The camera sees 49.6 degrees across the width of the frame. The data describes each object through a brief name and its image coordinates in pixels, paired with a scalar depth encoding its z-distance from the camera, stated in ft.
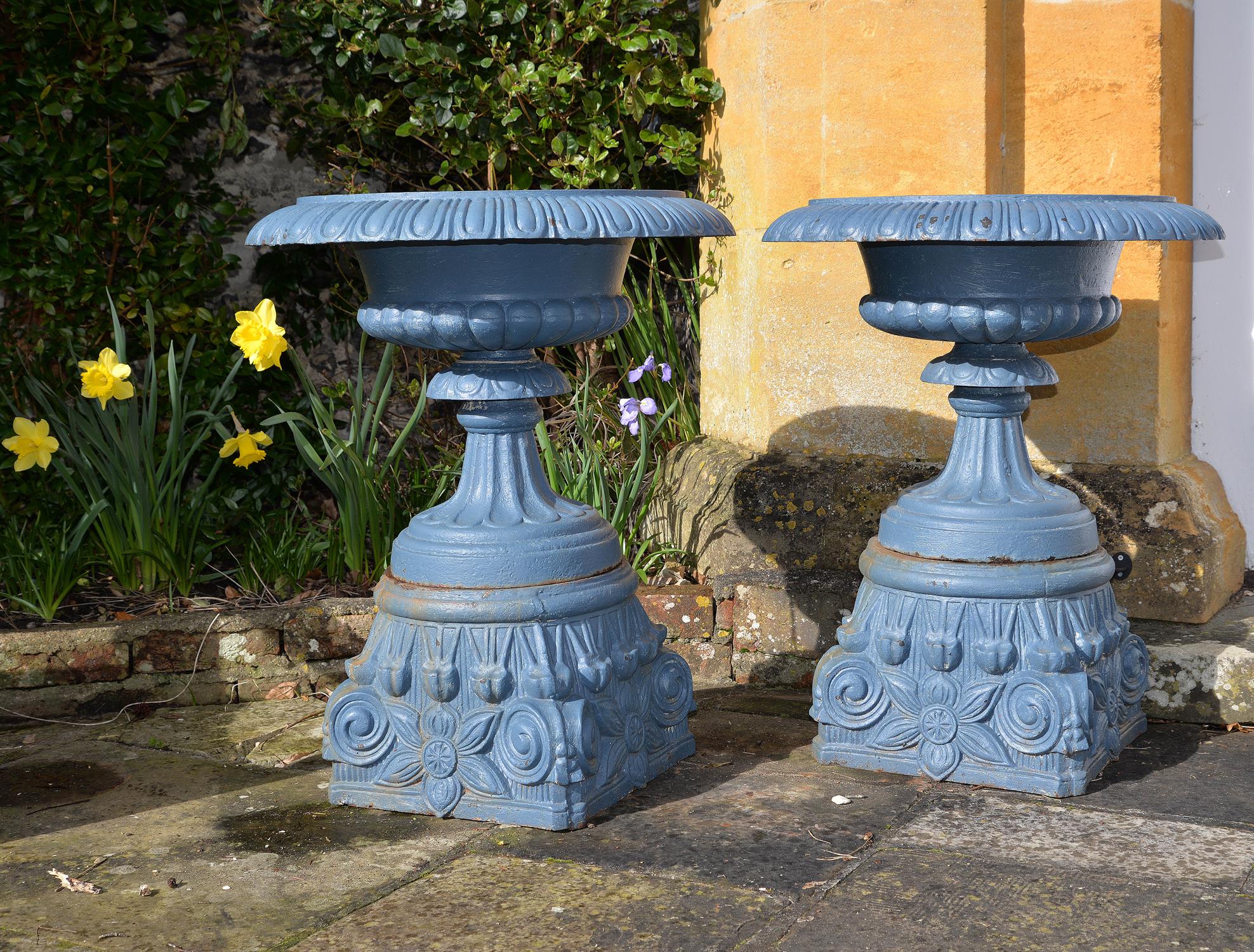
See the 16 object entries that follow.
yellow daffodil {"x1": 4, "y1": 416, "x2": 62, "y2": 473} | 12.43
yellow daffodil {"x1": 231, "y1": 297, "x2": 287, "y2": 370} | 12.16
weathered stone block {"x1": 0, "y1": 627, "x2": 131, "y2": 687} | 11.70
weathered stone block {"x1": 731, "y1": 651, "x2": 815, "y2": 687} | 12.42
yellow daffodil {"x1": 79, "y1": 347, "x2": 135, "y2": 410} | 12.28
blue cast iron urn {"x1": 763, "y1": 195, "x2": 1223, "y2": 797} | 9.30
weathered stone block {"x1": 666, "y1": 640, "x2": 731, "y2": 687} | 12.57
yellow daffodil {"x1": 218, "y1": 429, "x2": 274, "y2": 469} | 13.11
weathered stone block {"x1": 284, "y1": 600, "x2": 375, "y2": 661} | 12.30
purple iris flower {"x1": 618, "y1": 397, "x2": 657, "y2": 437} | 13.29
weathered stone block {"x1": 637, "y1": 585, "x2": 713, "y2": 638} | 12.51
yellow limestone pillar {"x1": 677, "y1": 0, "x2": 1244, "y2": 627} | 11.77
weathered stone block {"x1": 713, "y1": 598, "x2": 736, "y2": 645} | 12.53
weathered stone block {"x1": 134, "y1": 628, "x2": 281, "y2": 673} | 11.98
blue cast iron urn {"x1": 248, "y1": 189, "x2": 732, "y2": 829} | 8.93
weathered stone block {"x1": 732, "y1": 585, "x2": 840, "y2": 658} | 12.37
